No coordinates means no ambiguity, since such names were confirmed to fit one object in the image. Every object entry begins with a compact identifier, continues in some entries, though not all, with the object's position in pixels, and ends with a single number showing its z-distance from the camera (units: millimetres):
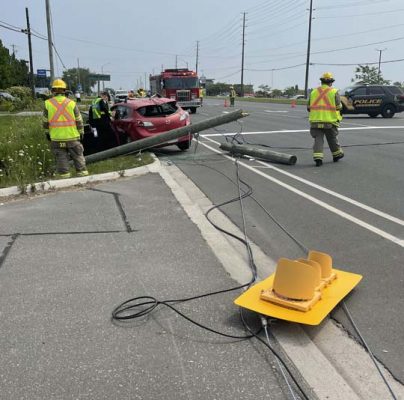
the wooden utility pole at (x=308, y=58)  64625
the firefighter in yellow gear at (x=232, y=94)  42562
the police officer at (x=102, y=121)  12391
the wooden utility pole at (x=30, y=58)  43562
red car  12234
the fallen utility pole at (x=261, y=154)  10656
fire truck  36156
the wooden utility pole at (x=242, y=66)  92000
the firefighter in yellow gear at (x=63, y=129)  9062
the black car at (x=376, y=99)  24953
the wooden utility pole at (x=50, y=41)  23428
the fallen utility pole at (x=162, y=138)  11578
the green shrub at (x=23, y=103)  26591
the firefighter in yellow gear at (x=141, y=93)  25344
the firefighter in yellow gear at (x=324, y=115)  10609
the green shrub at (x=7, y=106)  30948
